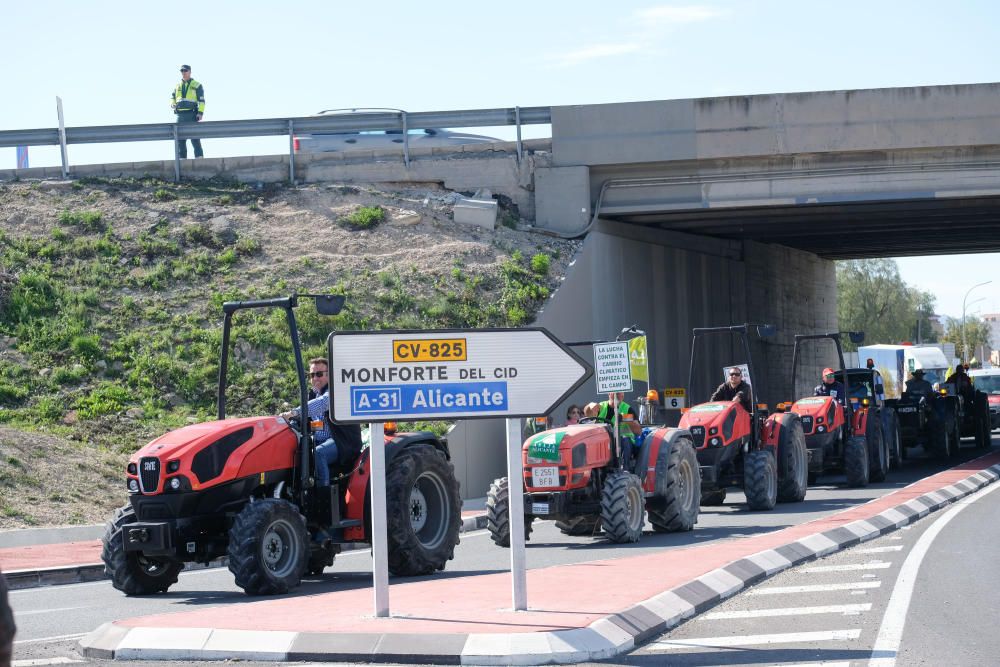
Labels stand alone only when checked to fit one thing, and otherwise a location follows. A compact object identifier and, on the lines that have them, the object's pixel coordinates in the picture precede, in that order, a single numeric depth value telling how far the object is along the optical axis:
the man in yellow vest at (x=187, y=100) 32.41
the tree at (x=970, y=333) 123.31
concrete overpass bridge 29.61
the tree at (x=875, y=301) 94.38
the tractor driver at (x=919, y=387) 30.58
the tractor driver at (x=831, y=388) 24.36
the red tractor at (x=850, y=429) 22.62
